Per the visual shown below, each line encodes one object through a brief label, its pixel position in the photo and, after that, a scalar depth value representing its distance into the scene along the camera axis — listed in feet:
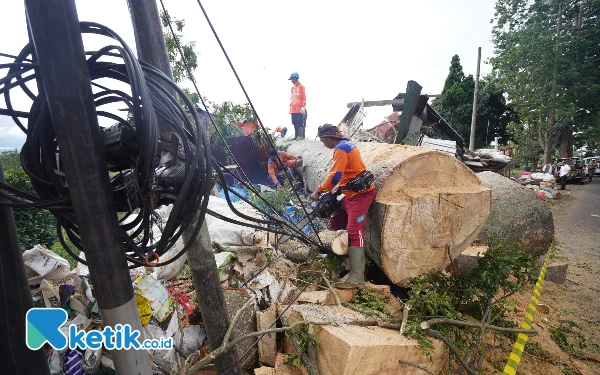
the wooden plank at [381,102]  24.65
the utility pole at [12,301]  4.03
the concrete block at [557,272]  13.87
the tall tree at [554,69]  47.42
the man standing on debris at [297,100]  25.18
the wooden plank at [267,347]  7.29
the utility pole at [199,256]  5.38
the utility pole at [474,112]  51.83
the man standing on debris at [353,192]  9.59
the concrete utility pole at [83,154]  3.16
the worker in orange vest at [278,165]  21.11
